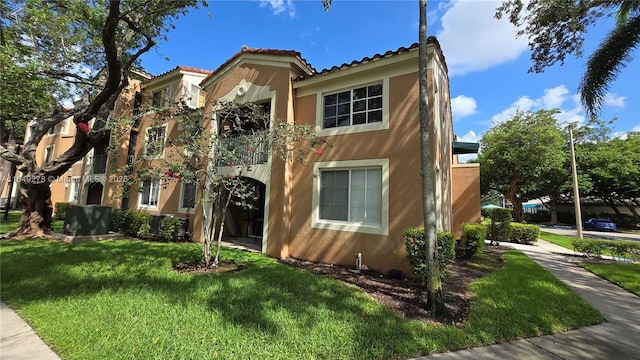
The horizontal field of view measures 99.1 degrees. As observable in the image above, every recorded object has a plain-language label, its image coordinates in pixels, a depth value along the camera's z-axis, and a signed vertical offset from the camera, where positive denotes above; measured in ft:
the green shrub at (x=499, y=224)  55.62 -1.64
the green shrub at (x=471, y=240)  34.17 -3.15
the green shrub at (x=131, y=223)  42.98 -2.95
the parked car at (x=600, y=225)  102.73 -1.94
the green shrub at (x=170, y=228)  40.20 -3.23
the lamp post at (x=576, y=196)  56.44 +4.74
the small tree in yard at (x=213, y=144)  23.31 +5.93
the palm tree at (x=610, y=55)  31.32 +19.34
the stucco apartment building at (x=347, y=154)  26.91 +6.31
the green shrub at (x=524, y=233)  56.24 -3.34
